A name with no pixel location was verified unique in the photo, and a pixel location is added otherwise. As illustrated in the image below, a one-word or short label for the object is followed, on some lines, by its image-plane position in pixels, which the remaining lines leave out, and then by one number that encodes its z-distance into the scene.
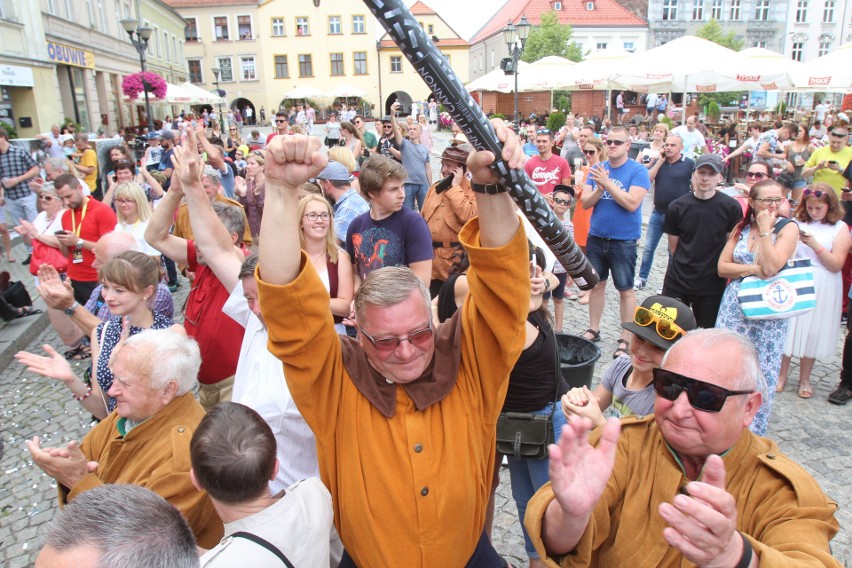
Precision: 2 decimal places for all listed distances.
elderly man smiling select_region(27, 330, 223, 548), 2.13
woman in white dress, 4.69
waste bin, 3.70
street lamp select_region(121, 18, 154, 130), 14.83
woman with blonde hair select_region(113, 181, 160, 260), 5.87
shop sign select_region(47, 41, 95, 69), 21.42
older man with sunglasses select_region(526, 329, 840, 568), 1.39
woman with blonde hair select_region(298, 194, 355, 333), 3.79
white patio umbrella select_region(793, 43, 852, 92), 10.71
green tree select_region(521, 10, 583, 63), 46.88
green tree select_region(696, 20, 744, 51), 46.50
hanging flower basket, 18.79
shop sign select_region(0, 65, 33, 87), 17.38
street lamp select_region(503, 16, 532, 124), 15.12
